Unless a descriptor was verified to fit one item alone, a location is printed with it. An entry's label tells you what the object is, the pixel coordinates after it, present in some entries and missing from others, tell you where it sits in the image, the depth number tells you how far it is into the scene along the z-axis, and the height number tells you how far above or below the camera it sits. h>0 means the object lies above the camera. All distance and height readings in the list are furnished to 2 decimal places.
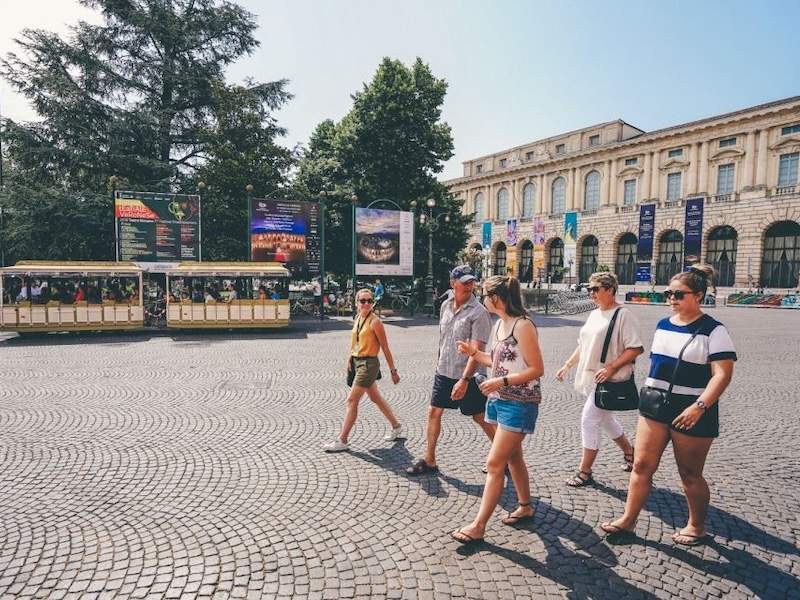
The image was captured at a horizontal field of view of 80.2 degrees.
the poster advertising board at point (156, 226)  18.94 +1.72
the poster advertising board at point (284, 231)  20.92 +1.77
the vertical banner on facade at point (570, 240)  54.06 +3.96
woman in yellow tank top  4.97 -0.95
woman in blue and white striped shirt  2.94 -0.76
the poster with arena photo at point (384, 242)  22.20 +1.42
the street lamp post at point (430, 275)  23.81 -0.13
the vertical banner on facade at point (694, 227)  43.63 +4.55
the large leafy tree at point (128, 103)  23.91 +9.08
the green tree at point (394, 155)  27.48 +6.89
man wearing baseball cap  4.02 -0.75
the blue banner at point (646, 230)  47.16 +4.56
